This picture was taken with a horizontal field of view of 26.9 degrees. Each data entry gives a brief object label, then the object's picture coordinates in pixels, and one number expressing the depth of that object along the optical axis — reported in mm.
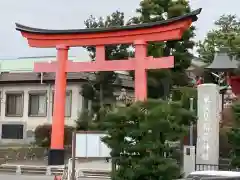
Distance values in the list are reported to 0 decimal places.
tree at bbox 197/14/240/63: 30953
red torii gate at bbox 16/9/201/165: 26375
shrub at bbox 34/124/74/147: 36219
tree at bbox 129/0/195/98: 32594
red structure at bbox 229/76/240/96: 29350
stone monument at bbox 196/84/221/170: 17844
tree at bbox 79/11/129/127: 35000
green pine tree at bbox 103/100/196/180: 13969
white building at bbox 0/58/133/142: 39906
